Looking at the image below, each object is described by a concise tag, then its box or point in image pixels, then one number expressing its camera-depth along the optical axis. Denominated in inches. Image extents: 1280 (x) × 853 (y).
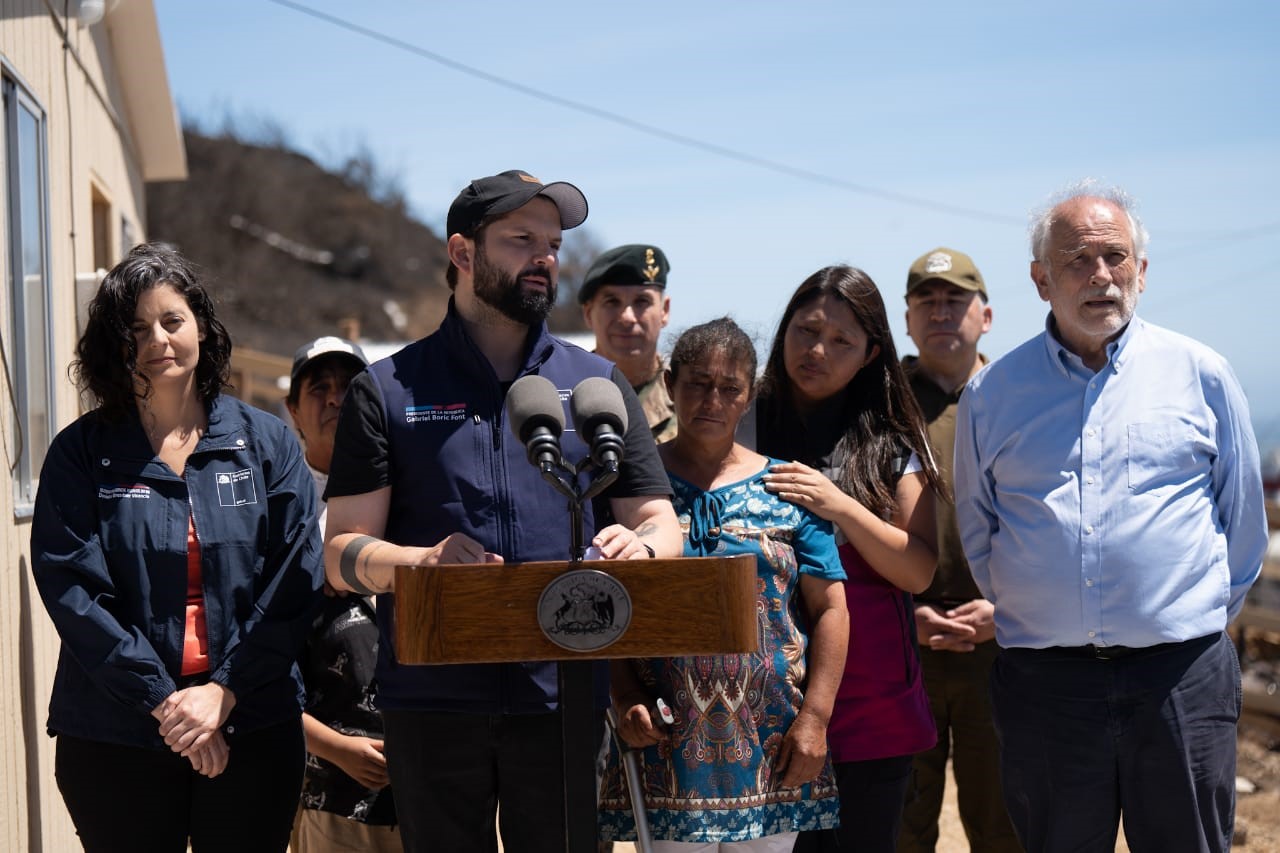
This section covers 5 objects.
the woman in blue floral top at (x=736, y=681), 139.3
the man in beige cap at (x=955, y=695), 187.9
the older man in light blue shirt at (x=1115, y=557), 139.4
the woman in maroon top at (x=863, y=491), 151.9
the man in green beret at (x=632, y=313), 222.1
